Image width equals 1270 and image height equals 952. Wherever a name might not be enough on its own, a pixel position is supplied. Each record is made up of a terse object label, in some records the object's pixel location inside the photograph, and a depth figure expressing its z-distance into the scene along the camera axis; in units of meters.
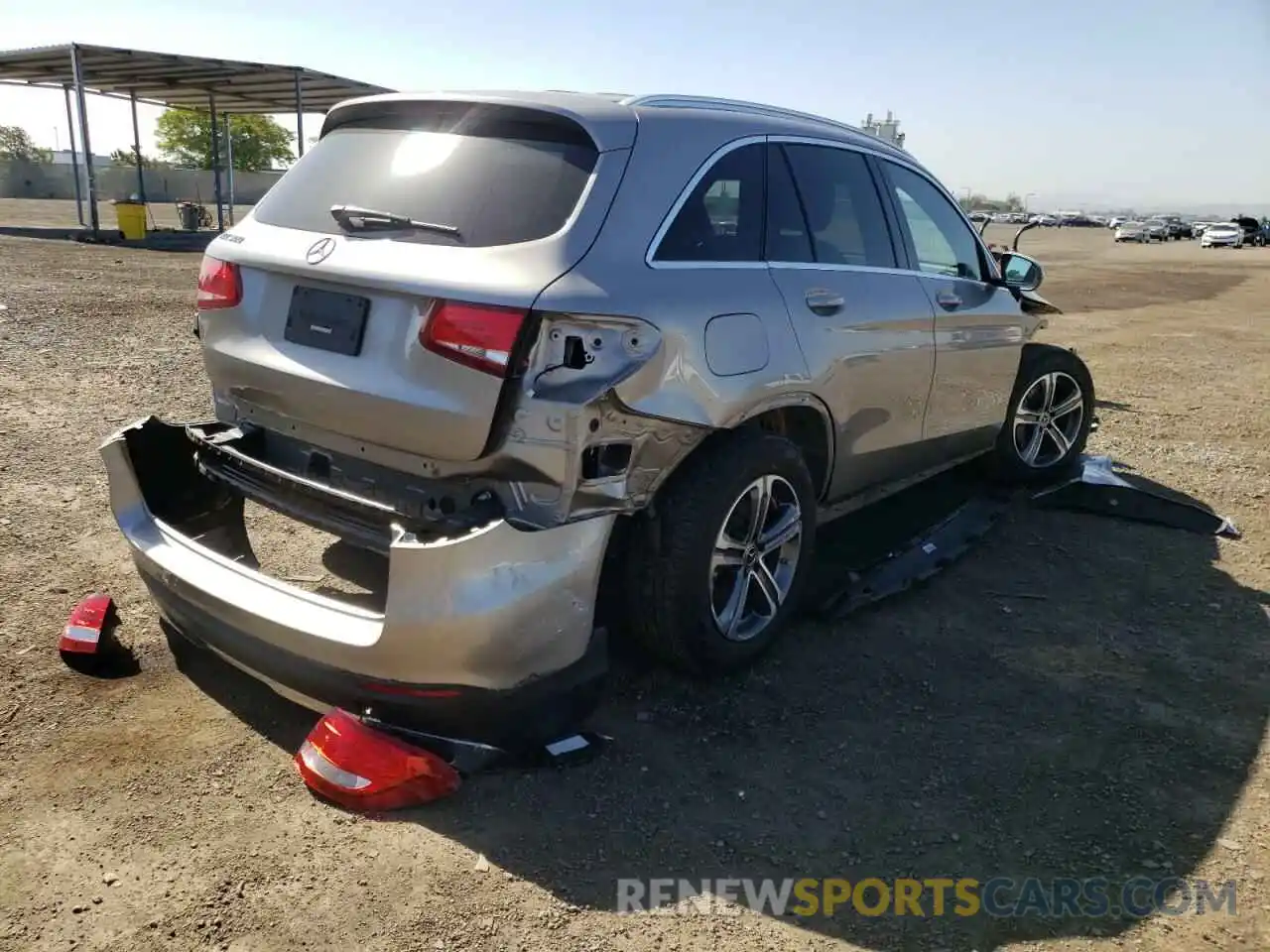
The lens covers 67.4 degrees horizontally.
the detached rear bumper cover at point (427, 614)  2.53
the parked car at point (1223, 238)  55.50
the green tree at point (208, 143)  64.94
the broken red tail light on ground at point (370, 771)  2.67
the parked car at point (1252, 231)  58.72
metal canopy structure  19.84
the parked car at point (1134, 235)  64.31
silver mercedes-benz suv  2.60
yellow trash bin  21.75
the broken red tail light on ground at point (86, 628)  3.29
